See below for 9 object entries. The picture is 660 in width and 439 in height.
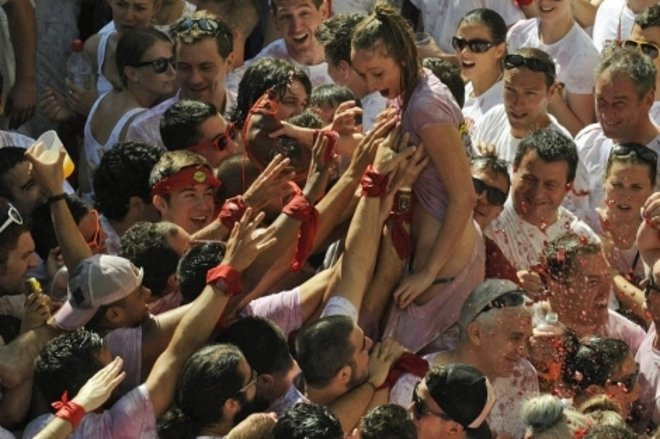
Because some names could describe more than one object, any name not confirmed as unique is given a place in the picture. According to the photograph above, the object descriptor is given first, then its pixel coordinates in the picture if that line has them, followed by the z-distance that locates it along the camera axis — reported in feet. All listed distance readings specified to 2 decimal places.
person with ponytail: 54.80
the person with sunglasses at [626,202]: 65.31
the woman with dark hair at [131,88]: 69.46
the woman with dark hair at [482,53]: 73.20
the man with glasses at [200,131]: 63.36
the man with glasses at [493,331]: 55.26
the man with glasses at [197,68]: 67.82
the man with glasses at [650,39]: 70.69
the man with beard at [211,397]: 50.24
